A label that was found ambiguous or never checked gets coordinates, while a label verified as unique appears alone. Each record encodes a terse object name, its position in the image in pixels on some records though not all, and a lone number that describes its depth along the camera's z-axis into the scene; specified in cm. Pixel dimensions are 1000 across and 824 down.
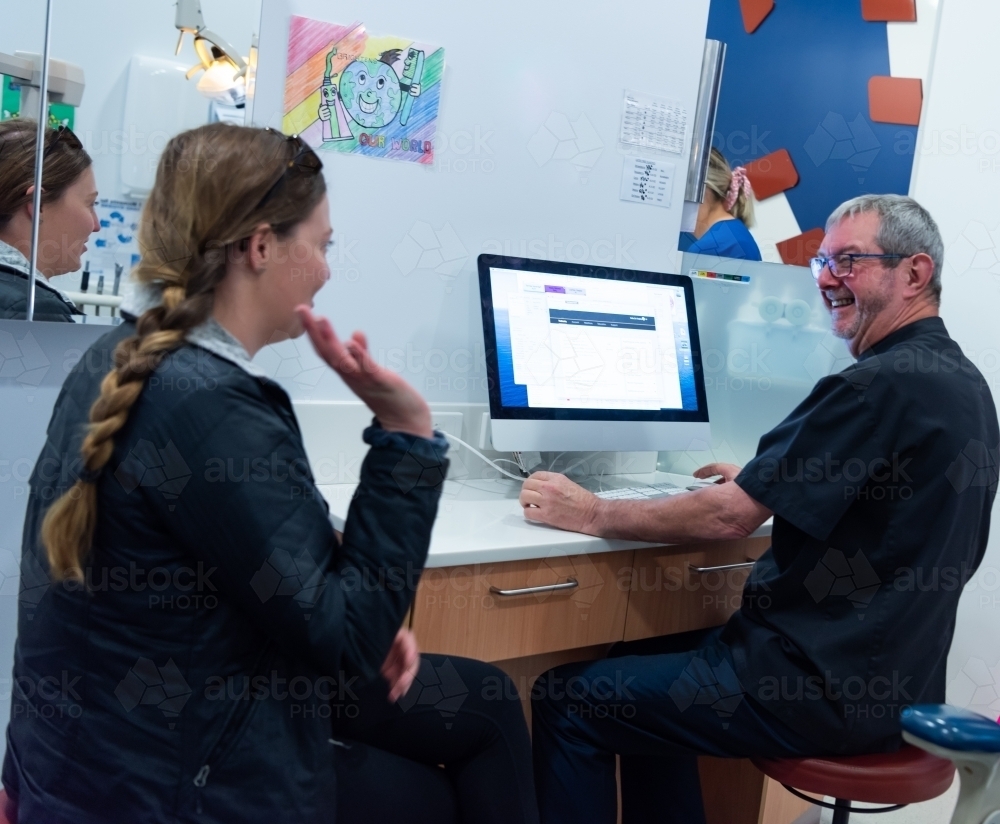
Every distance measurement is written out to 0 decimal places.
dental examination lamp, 168
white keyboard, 188
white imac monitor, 188
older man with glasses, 152
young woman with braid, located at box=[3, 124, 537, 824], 94
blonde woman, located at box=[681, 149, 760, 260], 270
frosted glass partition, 230
